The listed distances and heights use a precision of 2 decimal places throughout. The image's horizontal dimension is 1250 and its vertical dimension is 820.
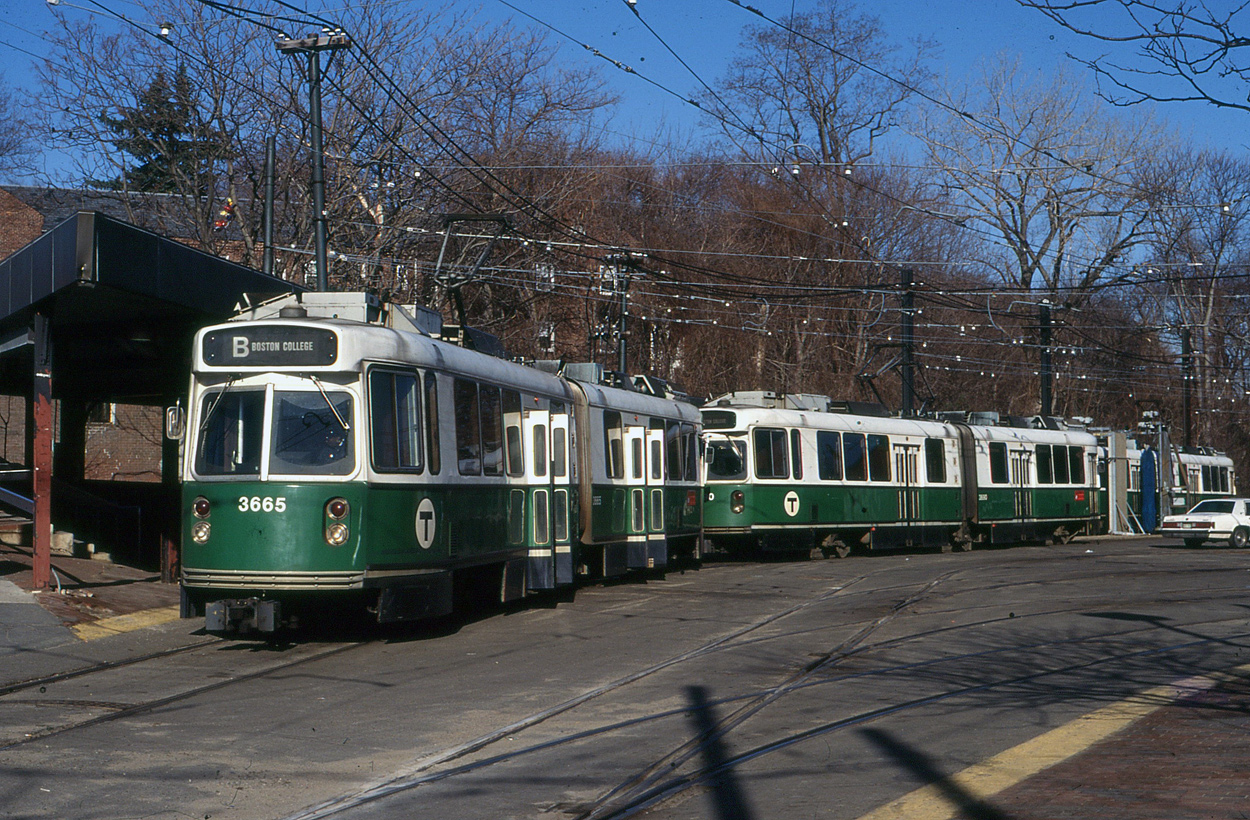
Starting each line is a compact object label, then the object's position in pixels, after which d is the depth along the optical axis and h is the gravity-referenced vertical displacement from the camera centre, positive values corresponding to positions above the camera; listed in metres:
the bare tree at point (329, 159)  30.64 +8.45
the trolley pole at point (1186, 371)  53.28 +4.75
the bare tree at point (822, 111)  48.25 +14.07
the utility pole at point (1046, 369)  42.88 +4.04
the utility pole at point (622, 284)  31.58 +5.59
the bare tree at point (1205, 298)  46.78 +8.10
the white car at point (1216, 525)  34.62 -1.03
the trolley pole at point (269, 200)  21.54 +5.15
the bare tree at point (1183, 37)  7.37 +2.52
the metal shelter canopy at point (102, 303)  13.79 +2.54
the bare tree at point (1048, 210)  40.53 +9.21
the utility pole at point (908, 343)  36.84 +4.24
